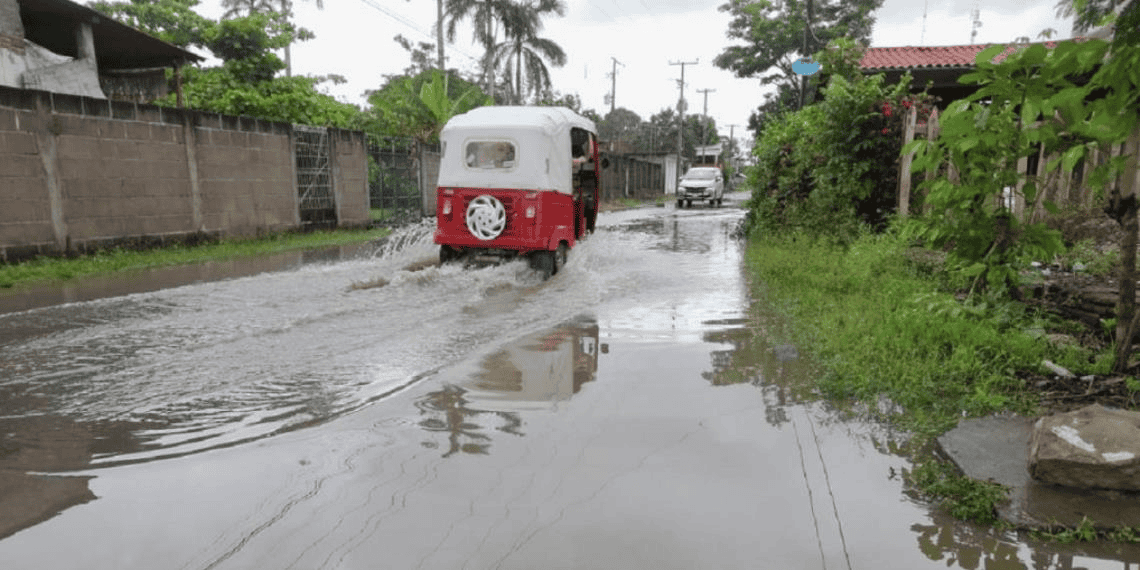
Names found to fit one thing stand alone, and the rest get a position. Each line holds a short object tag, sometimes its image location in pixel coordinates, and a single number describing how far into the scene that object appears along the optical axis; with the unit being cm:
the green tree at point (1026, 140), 334
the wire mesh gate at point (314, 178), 1614
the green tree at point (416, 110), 2175
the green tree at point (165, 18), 2567
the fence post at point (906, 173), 973
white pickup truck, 3080
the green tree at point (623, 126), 7187
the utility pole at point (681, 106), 5018
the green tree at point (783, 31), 3700
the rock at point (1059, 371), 438
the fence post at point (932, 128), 909
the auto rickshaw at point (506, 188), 933
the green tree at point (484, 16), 3209
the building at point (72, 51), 1341
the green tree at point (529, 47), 3344
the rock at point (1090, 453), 303
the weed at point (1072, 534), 273
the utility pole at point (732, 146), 7956
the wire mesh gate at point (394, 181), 1906
